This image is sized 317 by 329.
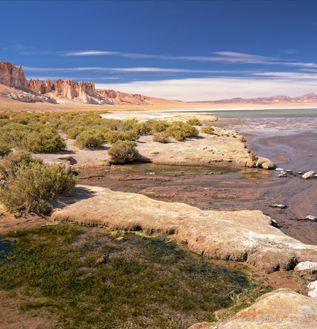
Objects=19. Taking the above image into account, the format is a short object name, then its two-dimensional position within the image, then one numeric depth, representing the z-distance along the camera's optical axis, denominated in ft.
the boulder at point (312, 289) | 14.05
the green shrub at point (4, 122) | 73.15
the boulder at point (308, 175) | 41.59
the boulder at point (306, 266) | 16.10
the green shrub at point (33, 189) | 24.79
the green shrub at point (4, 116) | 106.63
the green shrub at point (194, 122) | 106.73
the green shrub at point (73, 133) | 64.59
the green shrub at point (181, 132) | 69.41
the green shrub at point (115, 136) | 60.49
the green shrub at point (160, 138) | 66.23
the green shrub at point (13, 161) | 31.37
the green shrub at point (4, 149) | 43.42
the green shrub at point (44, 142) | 48.88
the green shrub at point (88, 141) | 55.26
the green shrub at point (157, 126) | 79.05
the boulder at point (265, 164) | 48.01
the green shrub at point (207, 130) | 84.28
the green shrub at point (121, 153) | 50.16
